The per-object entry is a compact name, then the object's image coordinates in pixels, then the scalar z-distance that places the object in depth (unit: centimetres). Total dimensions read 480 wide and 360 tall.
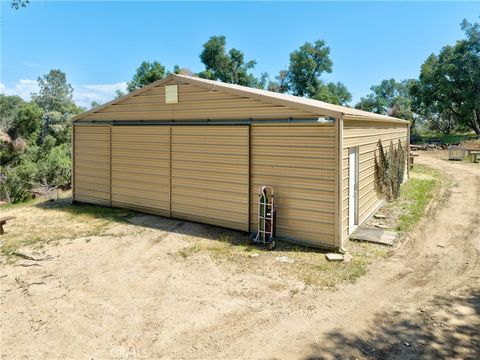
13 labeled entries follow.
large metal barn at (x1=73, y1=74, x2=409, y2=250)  694
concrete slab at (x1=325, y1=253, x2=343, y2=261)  642
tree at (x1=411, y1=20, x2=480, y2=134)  3200
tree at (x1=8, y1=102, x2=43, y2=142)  2877
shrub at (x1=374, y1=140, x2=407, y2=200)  1070
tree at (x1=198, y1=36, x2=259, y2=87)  3953
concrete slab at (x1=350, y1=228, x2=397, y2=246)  751
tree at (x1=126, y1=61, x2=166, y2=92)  3484
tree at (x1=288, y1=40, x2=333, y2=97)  4250
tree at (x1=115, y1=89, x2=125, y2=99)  4768
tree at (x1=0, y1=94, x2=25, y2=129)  3038
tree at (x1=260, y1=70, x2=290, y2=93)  4428
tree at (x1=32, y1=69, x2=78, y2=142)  4064
